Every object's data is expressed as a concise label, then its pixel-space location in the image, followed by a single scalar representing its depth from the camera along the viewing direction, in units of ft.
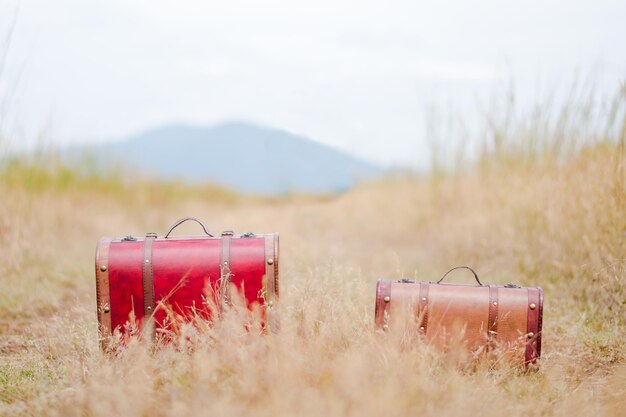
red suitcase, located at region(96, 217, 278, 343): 10.98
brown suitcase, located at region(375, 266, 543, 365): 10.47
